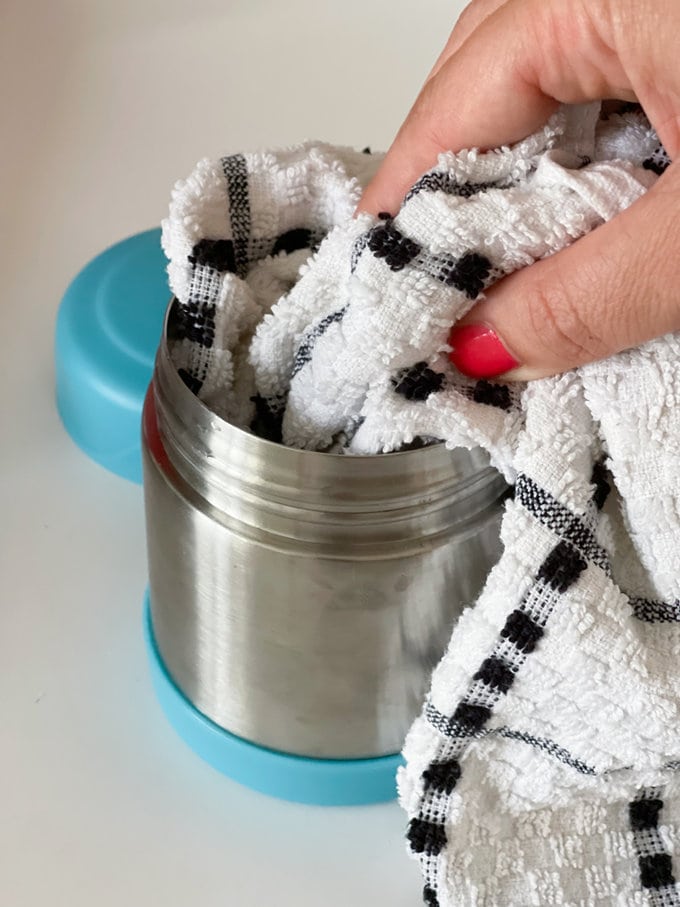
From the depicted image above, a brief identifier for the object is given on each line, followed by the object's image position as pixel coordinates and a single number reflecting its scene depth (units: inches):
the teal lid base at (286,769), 13.4
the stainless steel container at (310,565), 10.9
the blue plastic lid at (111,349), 17.3
